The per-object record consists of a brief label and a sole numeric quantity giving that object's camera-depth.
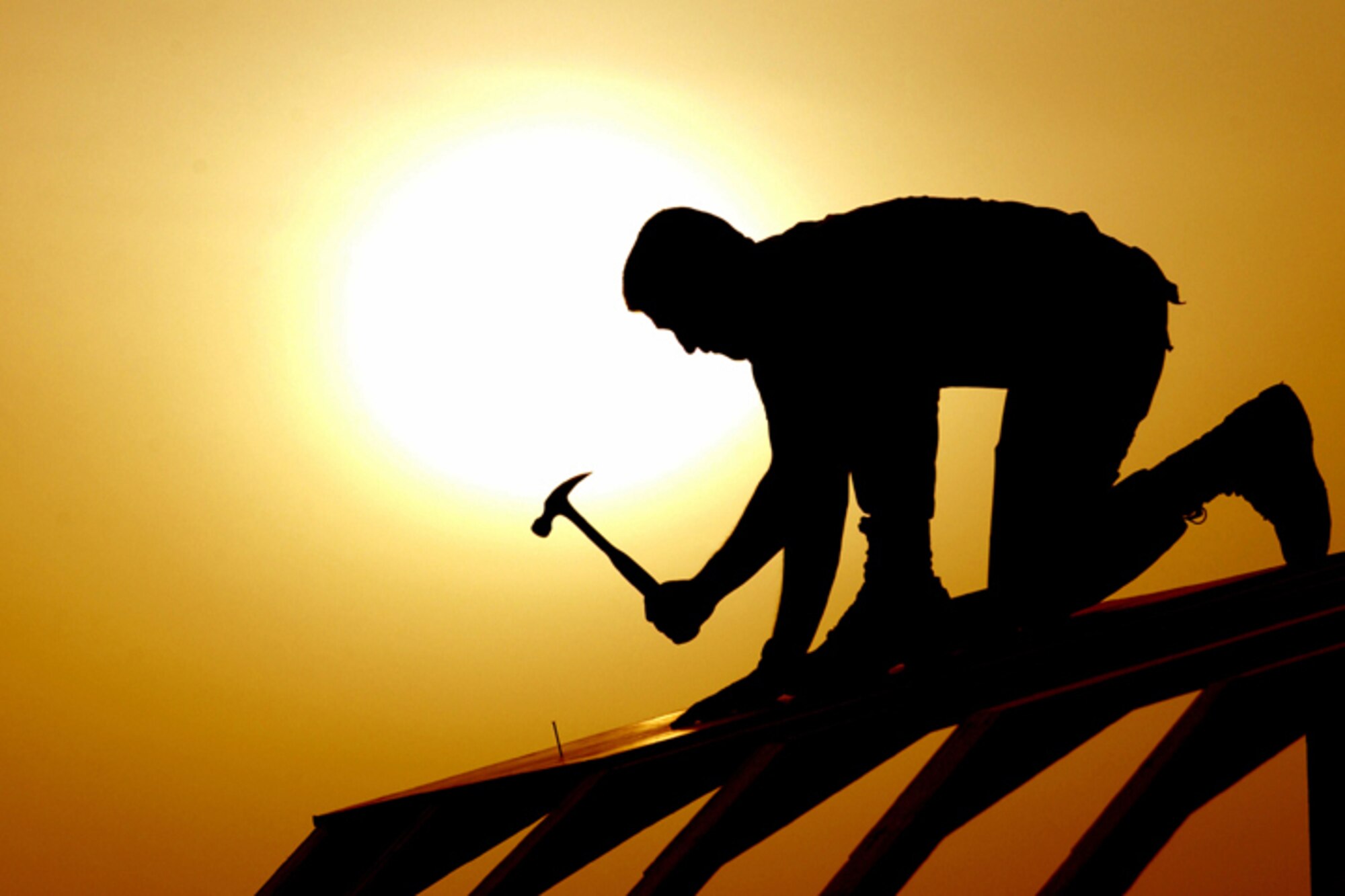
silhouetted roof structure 11.81
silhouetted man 12.67
